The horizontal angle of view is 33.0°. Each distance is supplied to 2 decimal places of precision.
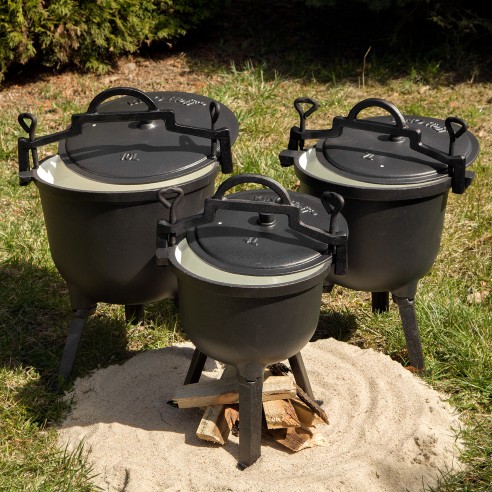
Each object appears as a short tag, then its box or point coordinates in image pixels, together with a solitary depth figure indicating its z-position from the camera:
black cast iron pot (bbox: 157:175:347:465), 2.56
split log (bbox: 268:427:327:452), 2.95
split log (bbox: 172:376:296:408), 2.98
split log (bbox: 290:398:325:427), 3.03
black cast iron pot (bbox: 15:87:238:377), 2.98
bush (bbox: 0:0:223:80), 5.80
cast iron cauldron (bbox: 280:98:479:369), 3.08
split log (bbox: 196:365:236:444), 2.93
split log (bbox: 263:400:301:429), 2.92
